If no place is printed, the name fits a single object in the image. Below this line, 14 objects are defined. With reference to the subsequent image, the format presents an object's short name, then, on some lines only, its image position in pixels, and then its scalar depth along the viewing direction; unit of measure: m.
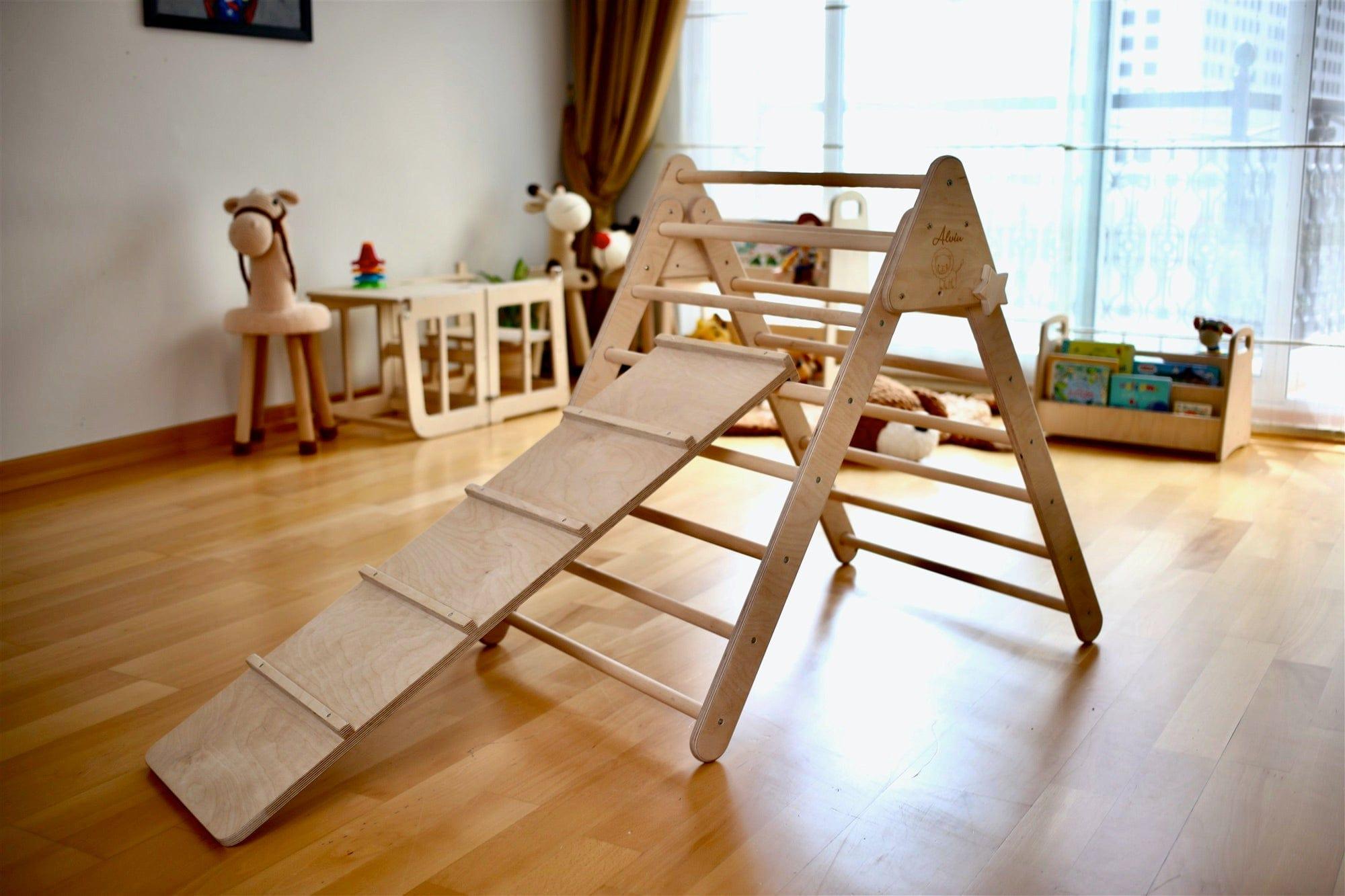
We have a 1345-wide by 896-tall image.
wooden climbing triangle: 1.73
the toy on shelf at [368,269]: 4.09
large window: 3.83
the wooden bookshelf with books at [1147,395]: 3.77
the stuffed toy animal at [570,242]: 4.75
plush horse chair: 3.63
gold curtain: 4.93
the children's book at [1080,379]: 3.93
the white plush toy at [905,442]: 3.68
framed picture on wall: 3.64
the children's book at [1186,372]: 3.83
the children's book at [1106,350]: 3.90
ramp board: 1.69
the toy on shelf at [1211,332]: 3.82
